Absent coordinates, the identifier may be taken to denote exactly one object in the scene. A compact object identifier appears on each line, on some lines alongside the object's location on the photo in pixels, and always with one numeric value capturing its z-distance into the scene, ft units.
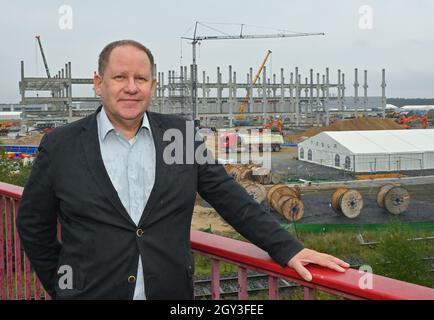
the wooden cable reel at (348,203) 59.00
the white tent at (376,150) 91.91
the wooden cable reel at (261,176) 82.28
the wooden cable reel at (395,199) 61.31
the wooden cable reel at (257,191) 65.62
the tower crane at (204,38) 169.99
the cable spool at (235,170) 78.95
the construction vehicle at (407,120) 217.07
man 6.27
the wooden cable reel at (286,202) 58.65
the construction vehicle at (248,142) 121.29
